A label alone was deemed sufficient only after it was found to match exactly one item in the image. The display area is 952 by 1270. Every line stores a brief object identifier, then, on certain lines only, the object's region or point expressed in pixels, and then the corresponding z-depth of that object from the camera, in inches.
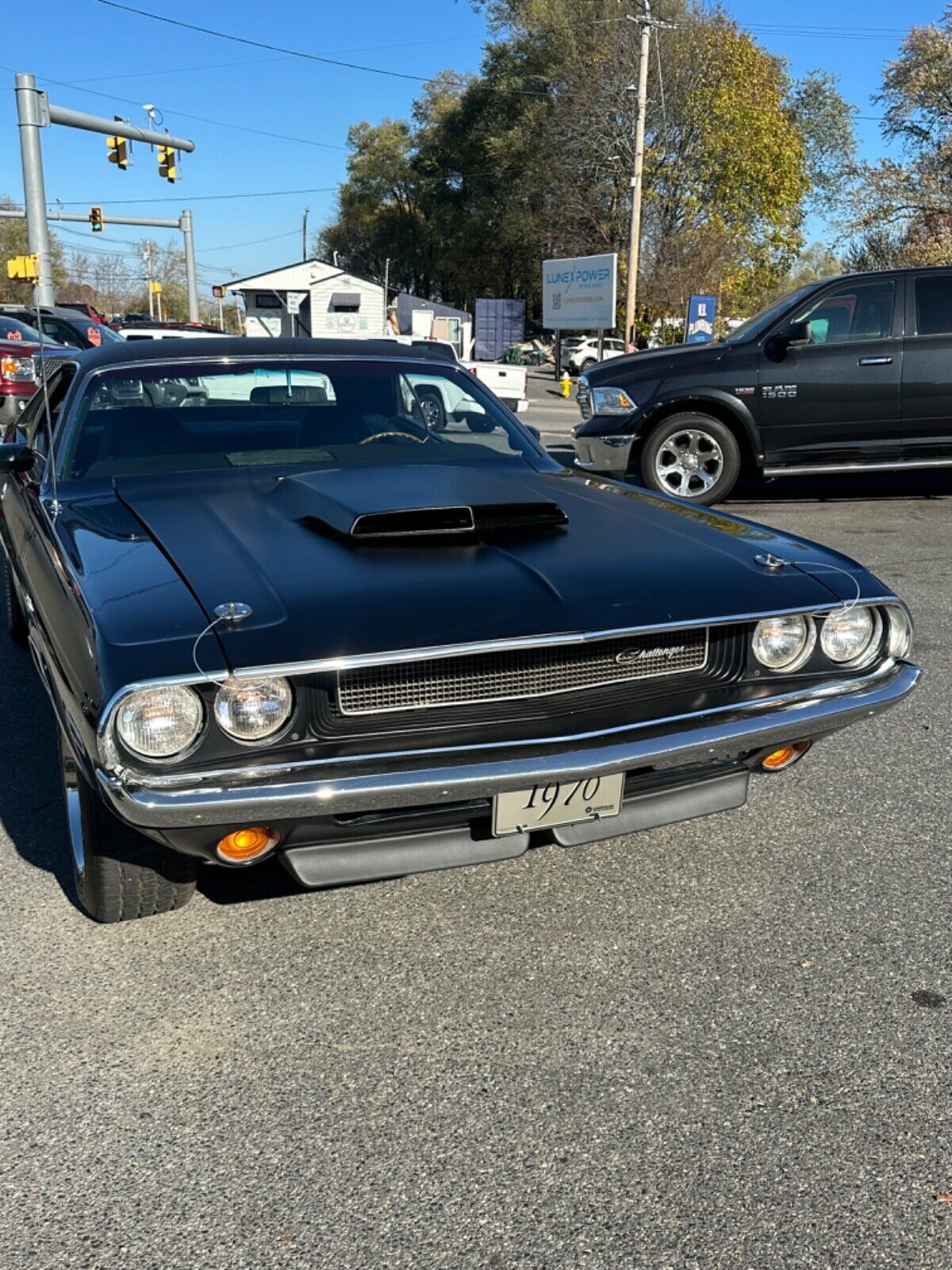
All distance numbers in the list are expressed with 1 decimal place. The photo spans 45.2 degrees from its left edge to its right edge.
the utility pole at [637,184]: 1140.5
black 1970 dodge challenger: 92.1
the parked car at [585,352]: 1434.5
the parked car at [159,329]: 863.7
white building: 1676.9
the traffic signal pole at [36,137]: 855.1
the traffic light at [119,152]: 950.4
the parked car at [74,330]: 623.8
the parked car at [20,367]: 468.1
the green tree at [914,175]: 1339.8
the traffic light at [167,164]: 1000.2
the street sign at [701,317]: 1027.3
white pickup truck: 475.5
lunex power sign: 1090.7
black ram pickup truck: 349.1
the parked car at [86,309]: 1182.3
